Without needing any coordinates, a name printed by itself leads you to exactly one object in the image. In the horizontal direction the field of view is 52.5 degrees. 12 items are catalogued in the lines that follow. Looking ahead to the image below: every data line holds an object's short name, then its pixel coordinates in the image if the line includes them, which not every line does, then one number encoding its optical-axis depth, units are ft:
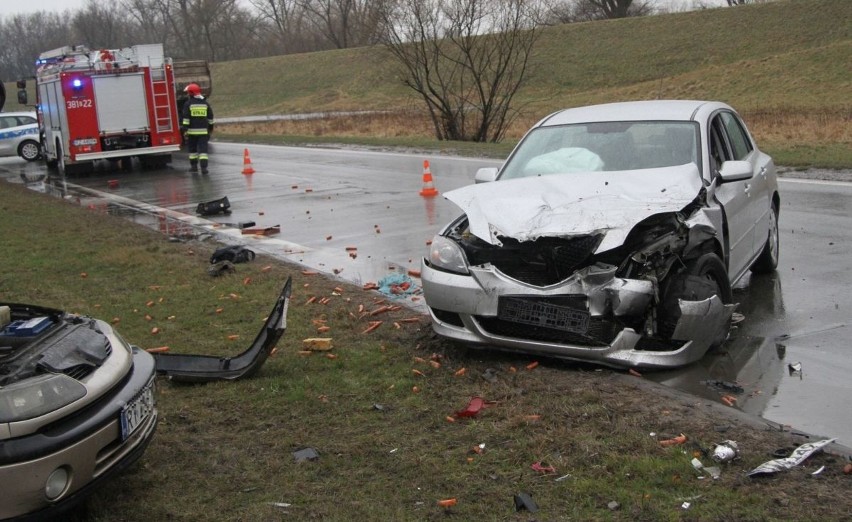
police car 86.89
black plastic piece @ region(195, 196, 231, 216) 44.50
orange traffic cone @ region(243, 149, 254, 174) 63.86
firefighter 64.64
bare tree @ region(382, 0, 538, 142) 97.71
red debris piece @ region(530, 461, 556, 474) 13.33
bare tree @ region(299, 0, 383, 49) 322.16
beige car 10.62
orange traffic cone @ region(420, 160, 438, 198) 46.18
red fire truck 70.54
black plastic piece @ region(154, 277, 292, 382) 17.80
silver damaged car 17.31
